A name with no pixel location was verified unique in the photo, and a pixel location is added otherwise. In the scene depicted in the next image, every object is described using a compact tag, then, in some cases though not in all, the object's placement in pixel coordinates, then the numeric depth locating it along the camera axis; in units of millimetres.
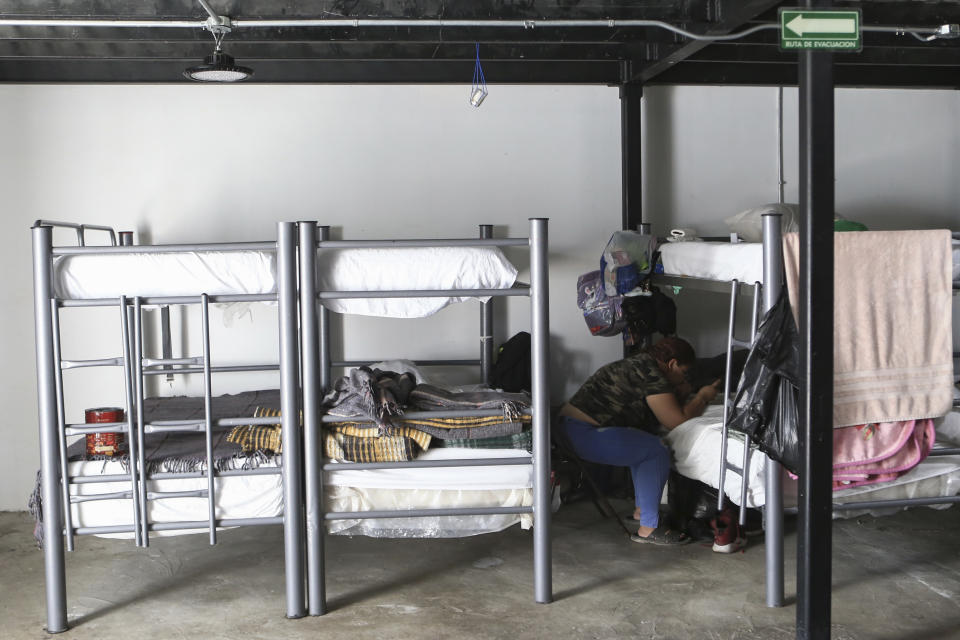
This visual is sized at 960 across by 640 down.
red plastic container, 3842
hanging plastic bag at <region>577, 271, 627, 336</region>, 5227
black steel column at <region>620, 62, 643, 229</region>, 5625
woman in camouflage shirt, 4547
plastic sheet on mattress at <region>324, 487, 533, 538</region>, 3877
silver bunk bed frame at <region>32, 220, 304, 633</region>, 3641
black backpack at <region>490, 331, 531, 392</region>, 5406
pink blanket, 3627
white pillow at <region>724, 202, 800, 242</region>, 4707
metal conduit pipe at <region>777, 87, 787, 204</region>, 5879
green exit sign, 3133
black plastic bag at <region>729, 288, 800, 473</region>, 3488
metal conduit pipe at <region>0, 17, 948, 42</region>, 3984
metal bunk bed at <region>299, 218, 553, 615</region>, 3703
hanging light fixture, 4039
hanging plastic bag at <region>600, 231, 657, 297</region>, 5105
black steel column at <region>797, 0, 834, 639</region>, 3209
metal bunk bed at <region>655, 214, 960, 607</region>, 3625
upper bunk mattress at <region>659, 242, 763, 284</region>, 3881
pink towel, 3504
